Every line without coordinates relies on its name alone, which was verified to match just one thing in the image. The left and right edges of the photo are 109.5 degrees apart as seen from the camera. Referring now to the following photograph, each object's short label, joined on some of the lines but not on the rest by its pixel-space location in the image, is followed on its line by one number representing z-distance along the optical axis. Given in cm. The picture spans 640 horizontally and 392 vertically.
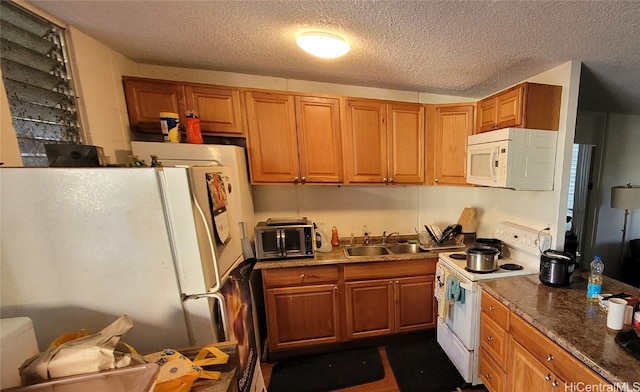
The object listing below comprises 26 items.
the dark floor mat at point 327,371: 177
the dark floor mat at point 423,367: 172
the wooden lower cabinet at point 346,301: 196
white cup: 106
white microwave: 162
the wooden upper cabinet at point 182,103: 172
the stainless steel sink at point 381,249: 234
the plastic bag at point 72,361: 69
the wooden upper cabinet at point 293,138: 194
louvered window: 108
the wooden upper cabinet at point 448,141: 212
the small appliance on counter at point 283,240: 196
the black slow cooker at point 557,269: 146
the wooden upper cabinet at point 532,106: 159
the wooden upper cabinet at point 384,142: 210
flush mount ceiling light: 131
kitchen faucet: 249
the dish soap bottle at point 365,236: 246
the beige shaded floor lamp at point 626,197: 266
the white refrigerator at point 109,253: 86
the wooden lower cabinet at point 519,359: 102
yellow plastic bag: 76
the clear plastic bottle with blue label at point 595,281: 131
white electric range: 164
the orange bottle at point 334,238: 241
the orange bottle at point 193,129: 167
